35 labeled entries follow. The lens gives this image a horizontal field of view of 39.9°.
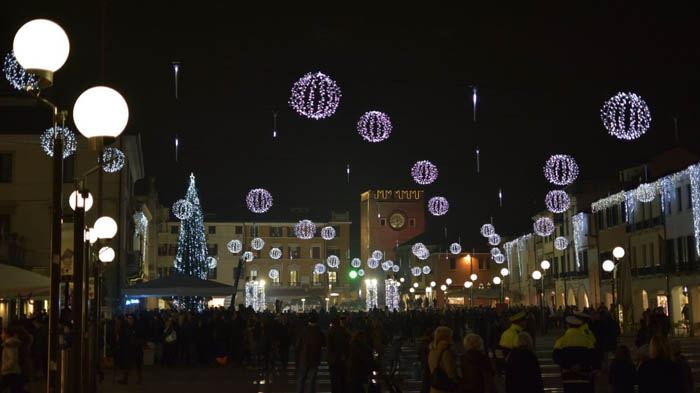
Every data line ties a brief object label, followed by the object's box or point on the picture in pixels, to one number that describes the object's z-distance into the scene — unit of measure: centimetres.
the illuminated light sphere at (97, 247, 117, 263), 2086
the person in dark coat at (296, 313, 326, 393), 1762
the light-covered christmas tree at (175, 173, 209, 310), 6191
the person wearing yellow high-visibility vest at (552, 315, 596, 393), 1187
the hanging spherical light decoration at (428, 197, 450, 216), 5231
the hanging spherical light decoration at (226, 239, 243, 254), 6861
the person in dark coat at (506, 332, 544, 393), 1036
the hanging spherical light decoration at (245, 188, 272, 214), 4769
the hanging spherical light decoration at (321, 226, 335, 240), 8164
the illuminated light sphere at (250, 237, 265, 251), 8088
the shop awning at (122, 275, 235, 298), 3281
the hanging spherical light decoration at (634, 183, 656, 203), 5478
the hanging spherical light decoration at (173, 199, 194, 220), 5944
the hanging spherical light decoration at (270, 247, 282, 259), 10312
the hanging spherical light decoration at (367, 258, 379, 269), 10562
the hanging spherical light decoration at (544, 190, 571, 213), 4438
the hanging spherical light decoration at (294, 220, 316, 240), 7222
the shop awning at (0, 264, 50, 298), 1877
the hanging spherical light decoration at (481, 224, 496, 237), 7038
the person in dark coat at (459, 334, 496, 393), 1010
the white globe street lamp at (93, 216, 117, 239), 1868
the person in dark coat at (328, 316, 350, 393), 1692
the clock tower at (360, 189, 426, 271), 13088
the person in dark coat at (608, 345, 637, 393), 1144
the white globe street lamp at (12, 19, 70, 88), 839
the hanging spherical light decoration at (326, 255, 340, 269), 10918
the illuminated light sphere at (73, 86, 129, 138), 912
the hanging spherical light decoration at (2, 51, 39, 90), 2166
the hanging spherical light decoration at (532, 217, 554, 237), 6712
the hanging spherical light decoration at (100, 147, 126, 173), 3133
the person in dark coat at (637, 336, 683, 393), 942
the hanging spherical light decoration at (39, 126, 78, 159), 2967
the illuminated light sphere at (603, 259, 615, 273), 2968
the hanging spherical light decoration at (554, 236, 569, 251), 6572
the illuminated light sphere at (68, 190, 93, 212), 1699
